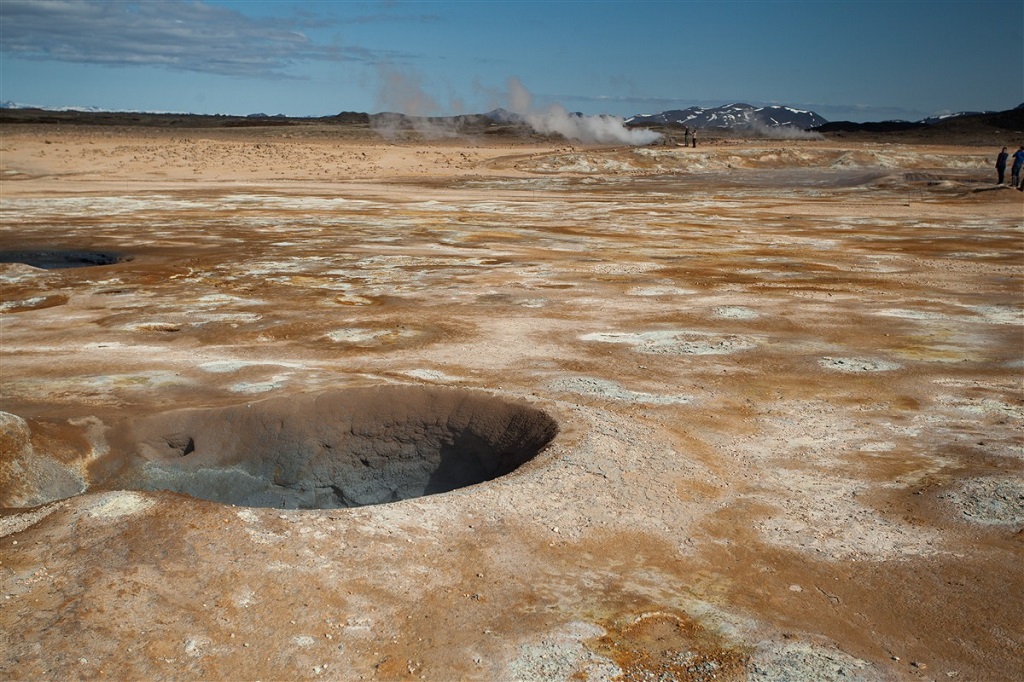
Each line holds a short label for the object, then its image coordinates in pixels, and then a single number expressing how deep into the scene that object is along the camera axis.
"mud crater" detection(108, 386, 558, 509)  6.16
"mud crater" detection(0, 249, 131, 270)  13.80
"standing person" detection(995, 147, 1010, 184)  25.78
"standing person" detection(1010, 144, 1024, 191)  24.70
